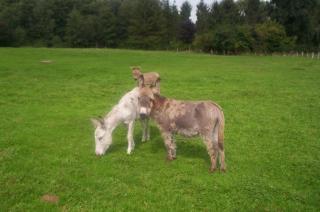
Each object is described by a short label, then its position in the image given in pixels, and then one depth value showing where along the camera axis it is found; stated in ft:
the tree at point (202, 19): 302.33
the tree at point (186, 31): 332.57
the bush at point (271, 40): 230.27
